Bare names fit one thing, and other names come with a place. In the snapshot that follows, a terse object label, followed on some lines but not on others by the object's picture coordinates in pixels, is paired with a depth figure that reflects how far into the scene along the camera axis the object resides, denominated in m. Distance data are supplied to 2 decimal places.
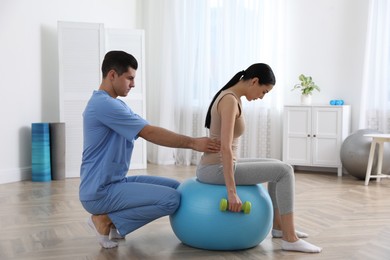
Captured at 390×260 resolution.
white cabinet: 5.78
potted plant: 5.96
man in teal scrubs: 2.86
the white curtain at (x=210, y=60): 6.34
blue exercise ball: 2.81
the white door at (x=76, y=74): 5.62
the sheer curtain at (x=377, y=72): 5.66
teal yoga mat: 5.43
